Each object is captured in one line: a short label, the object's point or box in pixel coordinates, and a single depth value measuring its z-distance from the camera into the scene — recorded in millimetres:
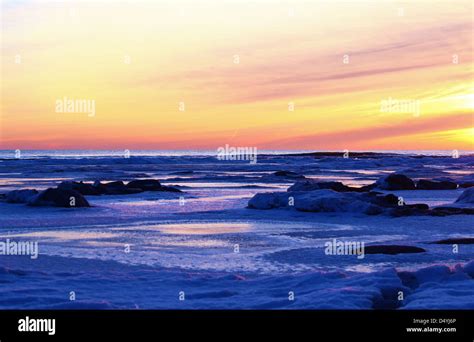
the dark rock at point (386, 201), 18623
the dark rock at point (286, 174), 44506
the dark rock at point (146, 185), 27234
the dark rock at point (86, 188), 24500
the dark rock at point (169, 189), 27386
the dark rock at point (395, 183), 29297
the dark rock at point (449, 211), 17188
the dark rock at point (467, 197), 20838
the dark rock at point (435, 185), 30000
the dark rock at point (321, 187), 22594
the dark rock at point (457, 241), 12523
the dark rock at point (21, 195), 20652
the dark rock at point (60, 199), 19547
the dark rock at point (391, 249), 11461
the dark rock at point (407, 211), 16889
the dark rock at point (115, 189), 25219
